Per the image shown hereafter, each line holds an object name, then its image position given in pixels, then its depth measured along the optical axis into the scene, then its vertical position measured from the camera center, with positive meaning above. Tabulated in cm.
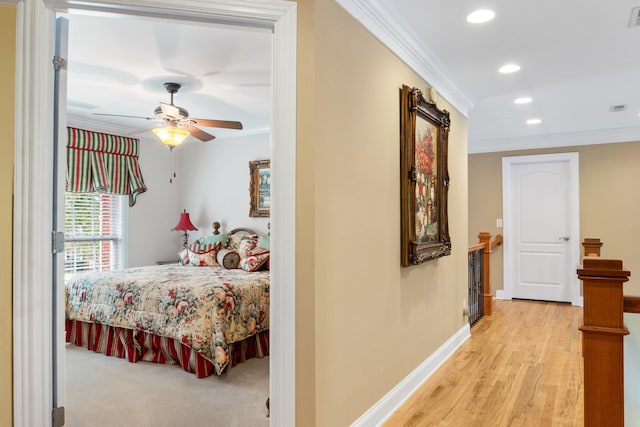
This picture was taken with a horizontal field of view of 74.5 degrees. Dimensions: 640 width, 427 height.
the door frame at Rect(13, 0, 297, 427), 161 +13
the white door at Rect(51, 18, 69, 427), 170 -6
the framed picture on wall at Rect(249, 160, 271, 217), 550 +38
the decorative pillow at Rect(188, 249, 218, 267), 490 -50
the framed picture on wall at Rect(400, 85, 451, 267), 270 +27
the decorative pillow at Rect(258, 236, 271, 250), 489 -30
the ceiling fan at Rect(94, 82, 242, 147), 350 +81
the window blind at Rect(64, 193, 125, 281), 503 -20
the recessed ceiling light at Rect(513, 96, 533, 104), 408 +115
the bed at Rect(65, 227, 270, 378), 320 -81
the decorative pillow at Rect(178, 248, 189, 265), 514 -50
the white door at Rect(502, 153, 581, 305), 579 -14
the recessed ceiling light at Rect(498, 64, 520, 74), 322 +116
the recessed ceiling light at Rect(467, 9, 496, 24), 237 +115
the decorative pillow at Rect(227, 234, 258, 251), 516 -29
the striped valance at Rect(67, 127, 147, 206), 495 +65
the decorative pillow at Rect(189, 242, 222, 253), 505 -37
